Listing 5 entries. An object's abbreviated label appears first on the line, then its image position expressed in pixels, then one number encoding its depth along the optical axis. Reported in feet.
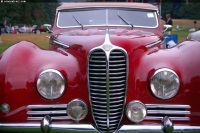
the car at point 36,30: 169.62
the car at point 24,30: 179.79
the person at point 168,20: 53.41
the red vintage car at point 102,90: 12.72
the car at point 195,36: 33.66
